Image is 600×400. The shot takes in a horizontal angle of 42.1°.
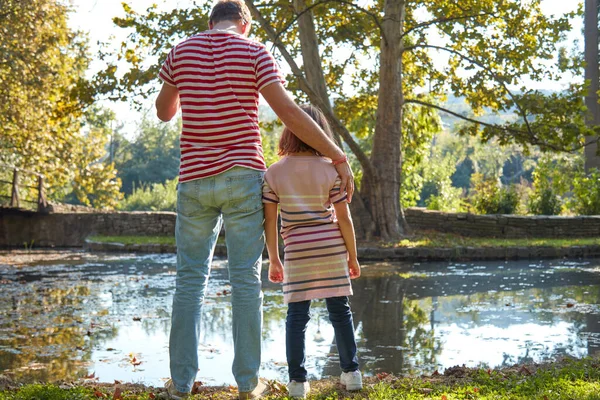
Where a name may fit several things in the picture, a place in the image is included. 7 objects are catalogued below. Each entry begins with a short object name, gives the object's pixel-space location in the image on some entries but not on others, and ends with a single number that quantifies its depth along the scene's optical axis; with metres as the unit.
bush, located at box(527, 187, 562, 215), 21.50
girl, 4.19
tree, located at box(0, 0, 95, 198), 23.56
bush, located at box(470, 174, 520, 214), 21.42
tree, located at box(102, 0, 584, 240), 16.83
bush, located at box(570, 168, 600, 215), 20.95
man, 3.96
